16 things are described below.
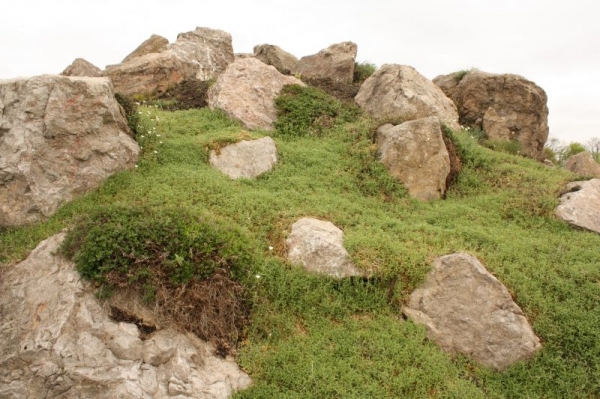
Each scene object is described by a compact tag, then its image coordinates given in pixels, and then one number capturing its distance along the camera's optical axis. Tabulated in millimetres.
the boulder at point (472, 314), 7062
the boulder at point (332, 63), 18125
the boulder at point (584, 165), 14133
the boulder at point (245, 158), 10625
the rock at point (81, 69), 17406
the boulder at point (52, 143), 8766
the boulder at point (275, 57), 19453
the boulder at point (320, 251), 7750
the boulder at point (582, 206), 9414
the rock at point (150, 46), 18877
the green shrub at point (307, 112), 12867
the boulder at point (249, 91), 12922
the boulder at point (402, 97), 13644
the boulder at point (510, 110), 15039
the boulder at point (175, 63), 15844
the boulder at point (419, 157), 10773
